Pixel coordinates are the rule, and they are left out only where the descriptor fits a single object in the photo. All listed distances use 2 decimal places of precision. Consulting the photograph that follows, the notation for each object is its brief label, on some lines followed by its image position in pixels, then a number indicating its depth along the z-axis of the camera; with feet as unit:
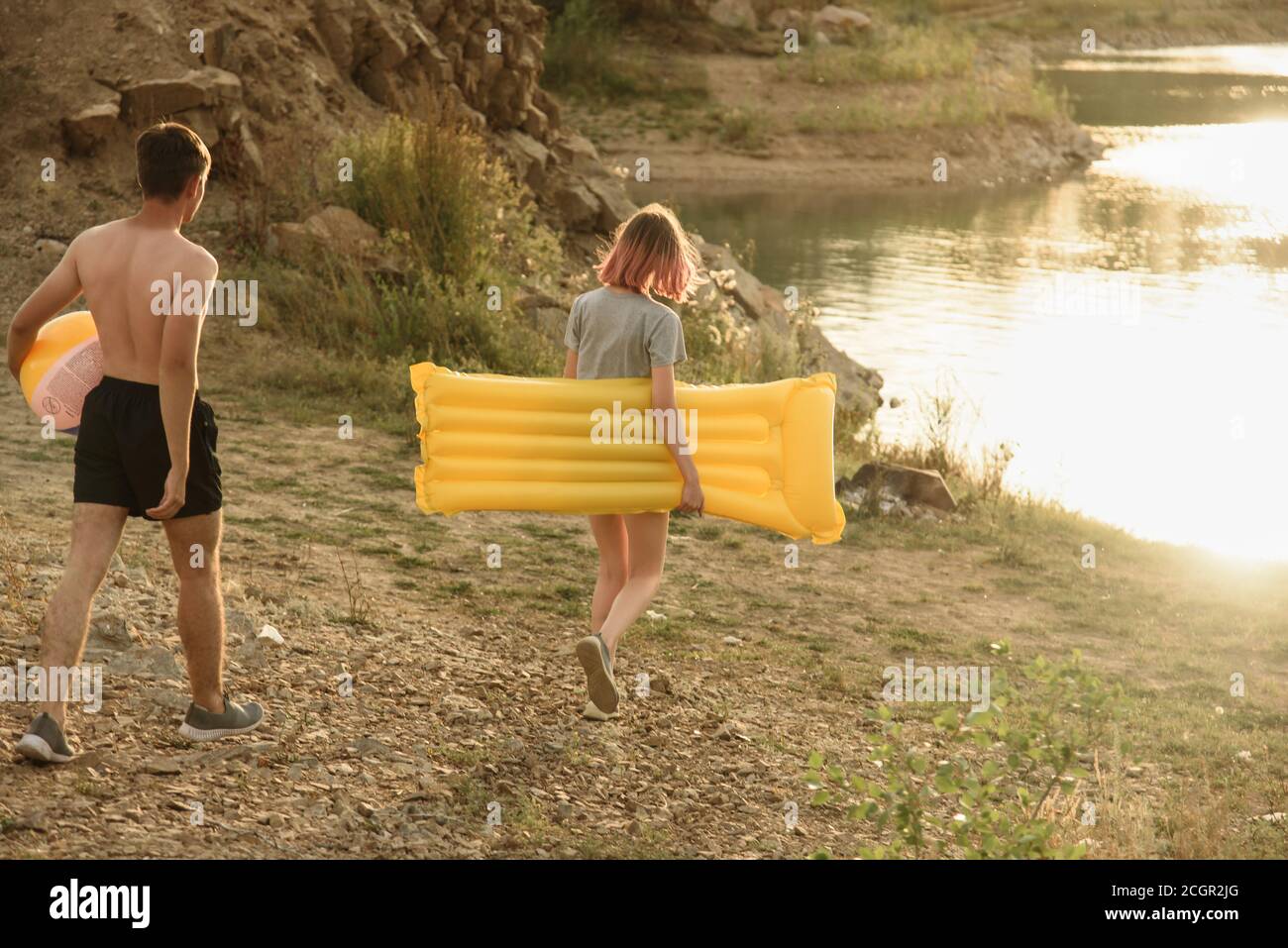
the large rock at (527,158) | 53.62
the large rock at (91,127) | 45.75
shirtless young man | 14.90
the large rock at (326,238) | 42.09
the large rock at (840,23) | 137.80
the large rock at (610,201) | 53.78
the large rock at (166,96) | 46.32
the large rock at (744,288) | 52.03
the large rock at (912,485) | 33.76
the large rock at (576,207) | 53.16
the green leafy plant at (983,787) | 14.17
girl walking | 17.95
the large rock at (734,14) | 136.36
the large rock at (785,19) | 139.54
